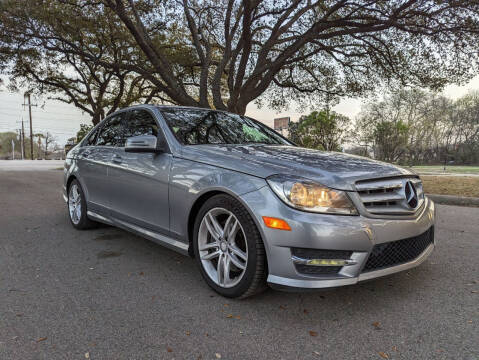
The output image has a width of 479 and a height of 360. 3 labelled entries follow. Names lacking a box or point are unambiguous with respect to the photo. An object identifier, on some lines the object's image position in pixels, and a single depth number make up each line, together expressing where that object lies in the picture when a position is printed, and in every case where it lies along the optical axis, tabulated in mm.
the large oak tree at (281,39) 10844
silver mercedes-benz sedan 2277
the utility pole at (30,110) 51256
